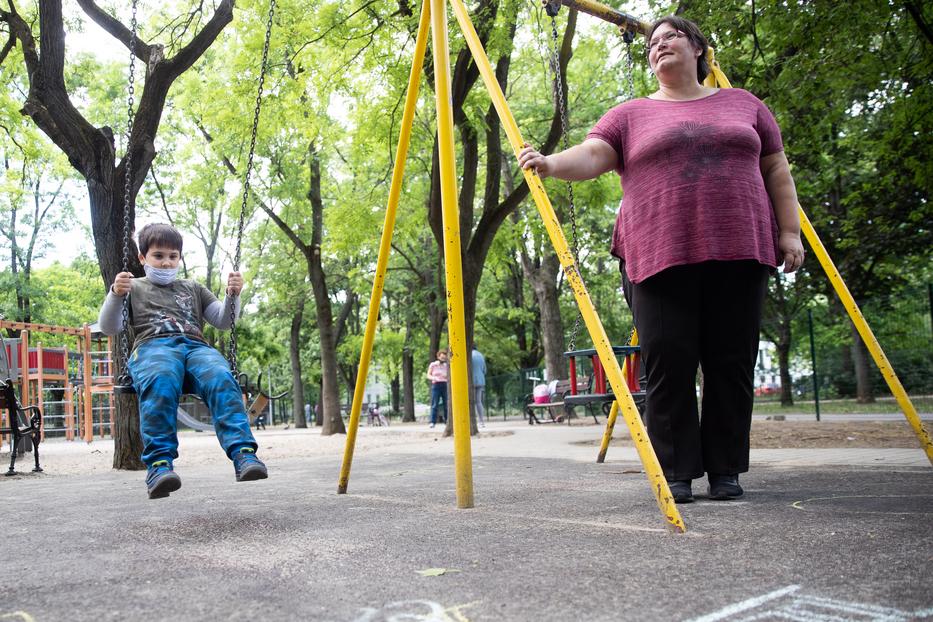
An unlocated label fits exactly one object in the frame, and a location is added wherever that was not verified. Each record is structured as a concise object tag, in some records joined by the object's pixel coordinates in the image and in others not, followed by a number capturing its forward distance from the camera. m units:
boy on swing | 3.92
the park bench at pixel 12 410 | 8.04
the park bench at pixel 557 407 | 17.10
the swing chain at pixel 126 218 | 4.36
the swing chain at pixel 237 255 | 4.52
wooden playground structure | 14.82
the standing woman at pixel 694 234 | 3.42
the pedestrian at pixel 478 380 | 16.78
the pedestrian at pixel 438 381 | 18.23
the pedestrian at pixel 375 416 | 29.72
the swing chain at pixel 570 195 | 5.33
